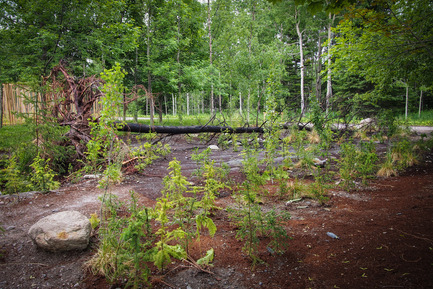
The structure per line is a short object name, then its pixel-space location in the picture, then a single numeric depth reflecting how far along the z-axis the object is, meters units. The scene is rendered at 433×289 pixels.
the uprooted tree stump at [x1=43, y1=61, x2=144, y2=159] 5.86
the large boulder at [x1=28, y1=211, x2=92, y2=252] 2.34
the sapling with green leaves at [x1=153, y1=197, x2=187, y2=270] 1.81
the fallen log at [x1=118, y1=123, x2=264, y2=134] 6.77
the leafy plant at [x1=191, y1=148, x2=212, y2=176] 4.32
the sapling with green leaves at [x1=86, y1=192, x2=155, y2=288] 1.75
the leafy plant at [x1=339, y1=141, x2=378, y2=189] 4.19
